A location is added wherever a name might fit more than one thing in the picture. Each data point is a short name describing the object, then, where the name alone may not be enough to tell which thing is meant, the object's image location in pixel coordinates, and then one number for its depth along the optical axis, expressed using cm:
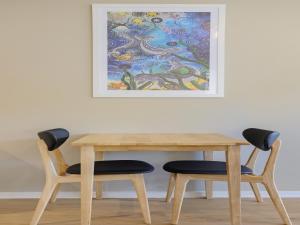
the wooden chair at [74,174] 206
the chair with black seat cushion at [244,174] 206
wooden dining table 194
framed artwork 264
